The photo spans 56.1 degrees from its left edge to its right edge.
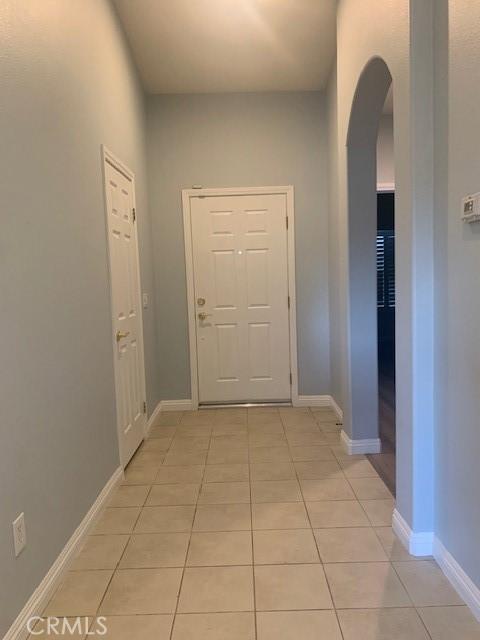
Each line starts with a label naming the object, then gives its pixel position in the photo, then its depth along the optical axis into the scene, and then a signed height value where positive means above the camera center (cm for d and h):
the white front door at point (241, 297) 414 -7
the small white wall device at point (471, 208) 147 +25
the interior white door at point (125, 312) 284 -13
